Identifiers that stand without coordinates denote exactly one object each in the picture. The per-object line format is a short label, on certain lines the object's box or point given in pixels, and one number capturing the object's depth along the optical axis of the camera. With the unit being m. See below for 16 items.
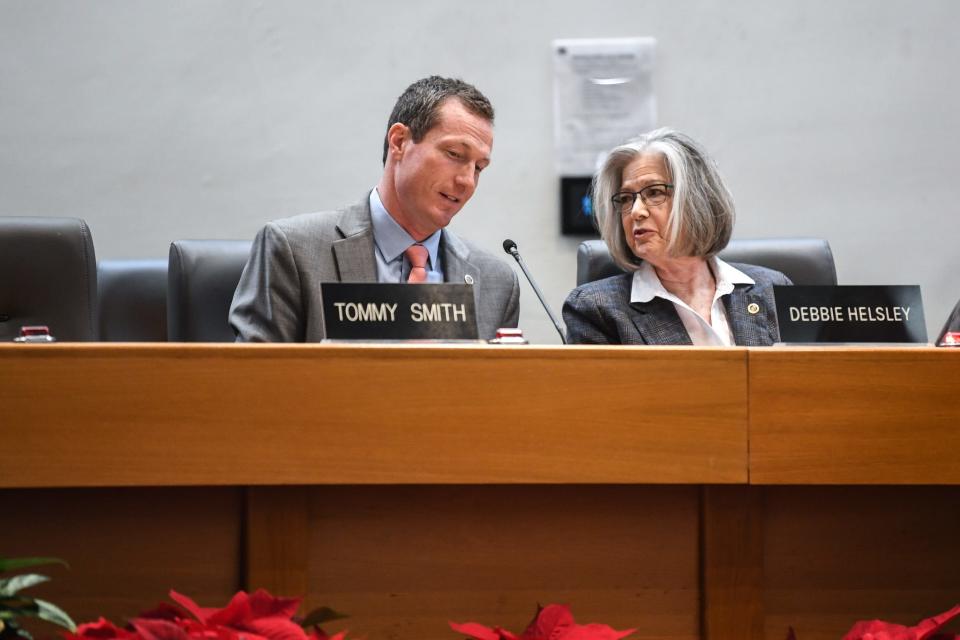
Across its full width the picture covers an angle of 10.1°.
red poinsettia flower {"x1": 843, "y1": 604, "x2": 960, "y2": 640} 6.50
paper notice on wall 9.55
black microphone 8.85
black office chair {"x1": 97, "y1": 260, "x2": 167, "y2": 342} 8.98
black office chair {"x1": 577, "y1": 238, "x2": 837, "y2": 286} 9.04
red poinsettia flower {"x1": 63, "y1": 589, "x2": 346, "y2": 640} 5.54
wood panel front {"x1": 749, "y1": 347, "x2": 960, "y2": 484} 8.03
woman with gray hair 8.90
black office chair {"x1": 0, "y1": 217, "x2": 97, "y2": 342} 8.72
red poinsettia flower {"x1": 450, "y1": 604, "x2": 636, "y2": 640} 6.35
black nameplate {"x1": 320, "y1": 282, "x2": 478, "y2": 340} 8.20
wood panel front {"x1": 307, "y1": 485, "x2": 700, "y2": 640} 8.04
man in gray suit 8.78
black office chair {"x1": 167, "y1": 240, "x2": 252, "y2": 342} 8.85
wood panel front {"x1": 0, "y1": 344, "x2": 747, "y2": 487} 7.71
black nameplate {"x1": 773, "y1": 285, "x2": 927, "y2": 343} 8.30
